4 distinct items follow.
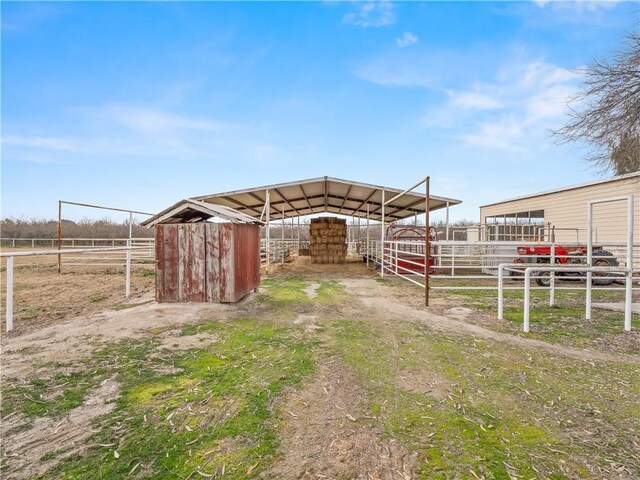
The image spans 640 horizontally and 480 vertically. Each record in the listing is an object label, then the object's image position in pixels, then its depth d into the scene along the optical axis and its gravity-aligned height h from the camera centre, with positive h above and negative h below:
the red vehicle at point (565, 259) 9.74 -0.58
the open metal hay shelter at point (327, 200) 11.38 +1.84
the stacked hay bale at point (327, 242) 17.02 -0.12
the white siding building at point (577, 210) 11.28 +1.46
